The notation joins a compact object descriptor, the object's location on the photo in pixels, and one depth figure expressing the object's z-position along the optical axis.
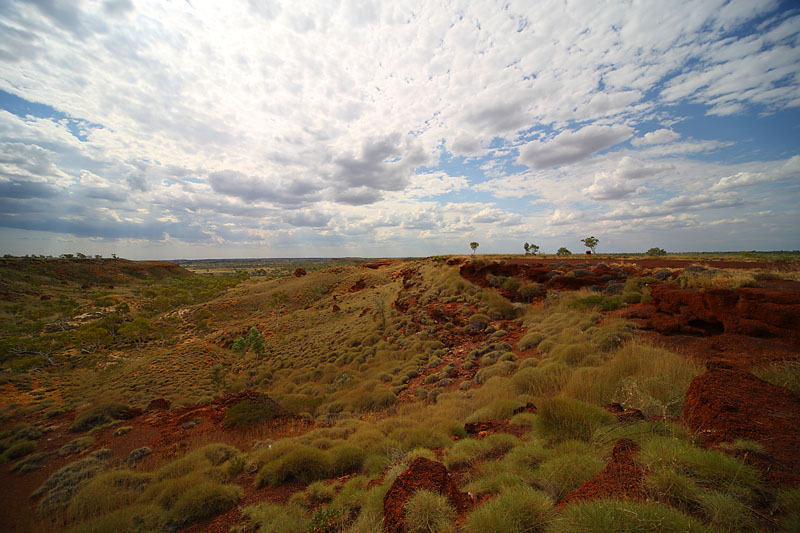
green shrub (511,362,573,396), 6.61
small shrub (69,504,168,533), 4.23
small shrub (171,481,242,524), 4.65
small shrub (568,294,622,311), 10.96
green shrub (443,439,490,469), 4.46
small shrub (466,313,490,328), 13.94
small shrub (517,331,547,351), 10.09
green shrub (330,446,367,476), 5.57
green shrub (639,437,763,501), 2.33
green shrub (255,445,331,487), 5.44
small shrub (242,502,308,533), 3.88
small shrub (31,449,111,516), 5.61
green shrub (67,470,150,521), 4.98
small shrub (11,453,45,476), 8.14
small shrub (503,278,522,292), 16.66
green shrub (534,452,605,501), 3.12
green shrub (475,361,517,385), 8.85
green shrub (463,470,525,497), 3.39
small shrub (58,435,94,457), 8.77
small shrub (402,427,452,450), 5.56
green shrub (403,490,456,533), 2.92
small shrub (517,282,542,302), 15.73
